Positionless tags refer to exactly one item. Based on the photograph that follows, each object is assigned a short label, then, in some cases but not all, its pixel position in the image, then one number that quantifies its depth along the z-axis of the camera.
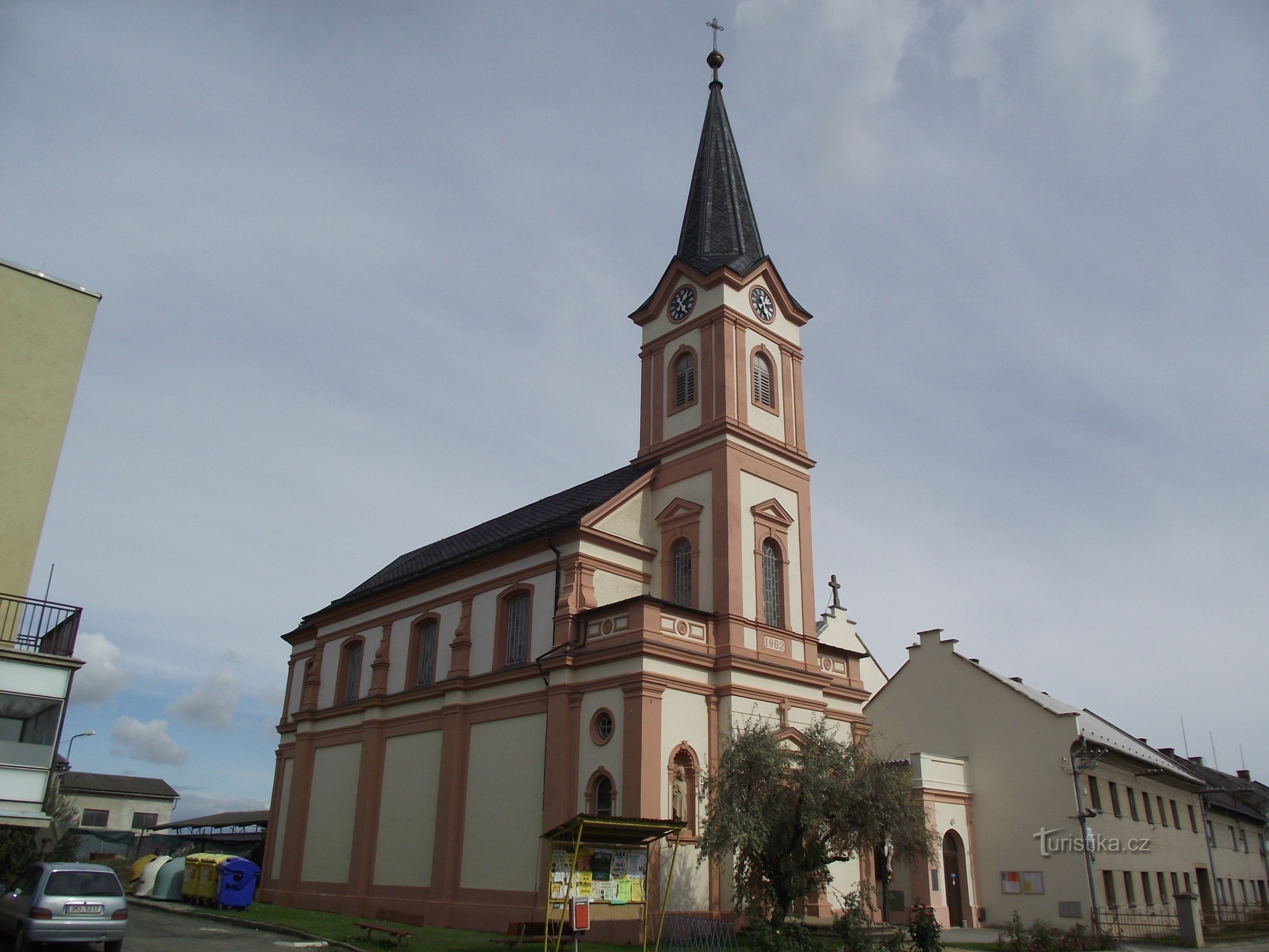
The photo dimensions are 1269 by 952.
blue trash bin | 28.66
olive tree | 19.47
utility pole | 28.70
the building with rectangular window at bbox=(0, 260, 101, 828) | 19.59
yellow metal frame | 16.44
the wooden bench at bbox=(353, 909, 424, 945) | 19.55
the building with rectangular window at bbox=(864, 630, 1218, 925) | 29.47
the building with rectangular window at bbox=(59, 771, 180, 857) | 65.44
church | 23.44
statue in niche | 22.48
